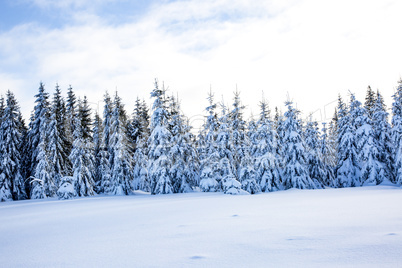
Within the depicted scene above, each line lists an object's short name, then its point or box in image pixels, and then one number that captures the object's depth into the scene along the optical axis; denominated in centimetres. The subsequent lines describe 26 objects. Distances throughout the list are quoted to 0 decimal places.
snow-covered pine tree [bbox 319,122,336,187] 3793
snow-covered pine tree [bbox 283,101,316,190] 3002
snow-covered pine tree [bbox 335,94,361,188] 3356
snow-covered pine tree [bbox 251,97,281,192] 2914
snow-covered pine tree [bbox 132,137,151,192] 3831
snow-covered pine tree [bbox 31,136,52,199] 3312
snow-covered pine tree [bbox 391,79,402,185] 2755
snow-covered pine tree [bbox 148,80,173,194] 2998
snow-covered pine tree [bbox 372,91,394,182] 3203
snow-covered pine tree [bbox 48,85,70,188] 3431
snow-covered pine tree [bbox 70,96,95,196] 3284
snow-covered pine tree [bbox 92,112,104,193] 3958
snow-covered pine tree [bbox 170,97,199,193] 3109
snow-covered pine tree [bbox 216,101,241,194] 2906
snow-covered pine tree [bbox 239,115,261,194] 2512
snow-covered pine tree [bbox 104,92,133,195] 3462
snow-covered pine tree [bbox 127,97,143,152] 3968
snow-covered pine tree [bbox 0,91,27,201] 3397
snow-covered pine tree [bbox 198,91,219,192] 2955
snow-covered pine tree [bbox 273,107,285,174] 3053
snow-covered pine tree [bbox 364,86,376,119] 3958
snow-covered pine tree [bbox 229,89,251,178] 3241
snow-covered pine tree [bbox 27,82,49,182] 3522
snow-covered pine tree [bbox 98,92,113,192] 3816
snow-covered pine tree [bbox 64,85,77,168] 3888
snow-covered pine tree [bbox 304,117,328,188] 3431
